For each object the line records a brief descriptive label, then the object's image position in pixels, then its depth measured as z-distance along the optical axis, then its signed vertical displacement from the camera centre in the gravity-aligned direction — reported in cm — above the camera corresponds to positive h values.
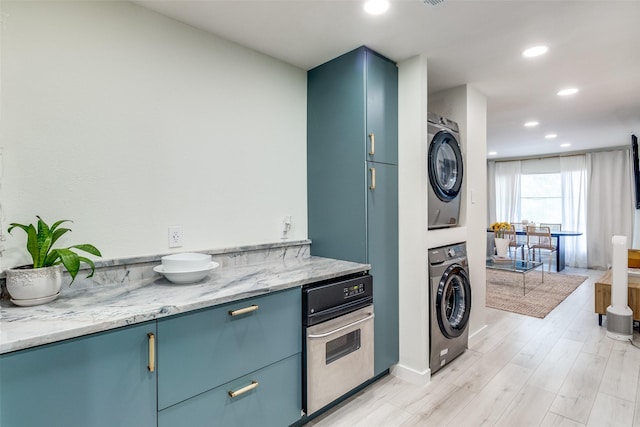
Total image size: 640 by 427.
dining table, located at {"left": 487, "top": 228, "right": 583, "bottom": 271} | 605 -62
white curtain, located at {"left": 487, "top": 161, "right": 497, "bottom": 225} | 796 +49
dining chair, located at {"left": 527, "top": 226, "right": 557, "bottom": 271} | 606 -61
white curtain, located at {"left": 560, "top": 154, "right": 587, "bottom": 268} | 665 +11
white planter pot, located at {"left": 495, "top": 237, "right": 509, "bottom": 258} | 446 -51
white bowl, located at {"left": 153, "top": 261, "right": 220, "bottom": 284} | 158 -32
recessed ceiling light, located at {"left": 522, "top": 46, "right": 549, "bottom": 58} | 222 +112
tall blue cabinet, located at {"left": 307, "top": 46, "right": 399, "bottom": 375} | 218 +28
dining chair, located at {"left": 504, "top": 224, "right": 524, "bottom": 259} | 597 -52
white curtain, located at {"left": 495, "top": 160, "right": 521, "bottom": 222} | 758 +48
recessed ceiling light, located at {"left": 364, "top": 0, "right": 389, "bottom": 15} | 169 +110
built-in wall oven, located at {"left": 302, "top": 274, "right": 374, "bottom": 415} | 176 -75
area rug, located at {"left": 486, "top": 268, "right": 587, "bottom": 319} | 396 -118
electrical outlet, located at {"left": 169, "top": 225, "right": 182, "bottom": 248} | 183 -14
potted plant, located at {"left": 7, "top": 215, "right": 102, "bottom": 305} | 123 -22
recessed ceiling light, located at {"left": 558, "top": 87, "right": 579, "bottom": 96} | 303 +115
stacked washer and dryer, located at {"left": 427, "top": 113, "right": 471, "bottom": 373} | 239 -38
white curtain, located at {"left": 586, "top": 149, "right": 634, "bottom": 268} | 613 +16
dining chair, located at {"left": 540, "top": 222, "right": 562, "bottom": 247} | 679 -36
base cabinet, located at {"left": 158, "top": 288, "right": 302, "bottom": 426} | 130 -69
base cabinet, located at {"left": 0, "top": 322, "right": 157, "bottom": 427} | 98 -57
